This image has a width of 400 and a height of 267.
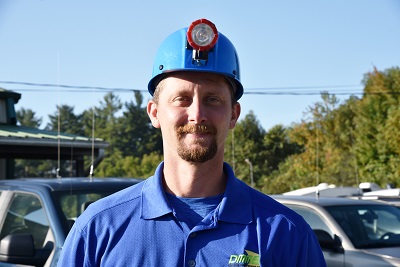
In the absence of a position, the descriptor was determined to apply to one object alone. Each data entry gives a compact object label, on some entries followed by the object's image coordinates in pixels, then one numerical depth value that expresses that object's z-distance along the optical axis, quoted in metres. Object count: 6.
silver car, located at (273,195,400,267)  6.68
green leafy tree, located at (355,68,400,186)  32.16
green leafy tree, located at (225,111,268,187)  43.21
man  2.26
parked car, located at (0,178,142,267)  5.00
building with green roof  15.20
